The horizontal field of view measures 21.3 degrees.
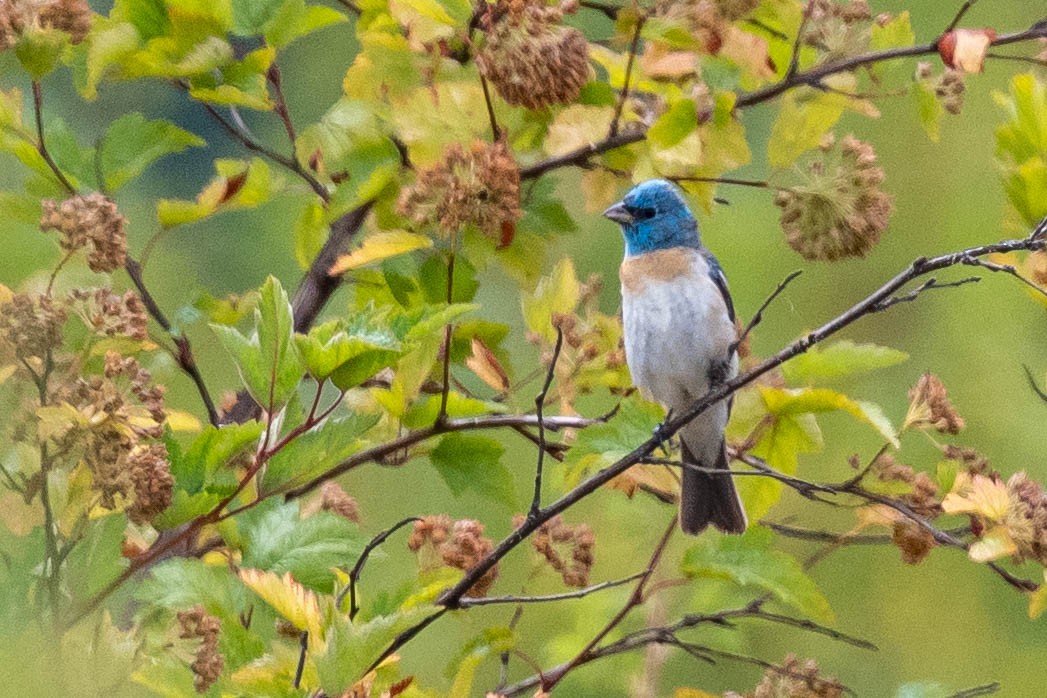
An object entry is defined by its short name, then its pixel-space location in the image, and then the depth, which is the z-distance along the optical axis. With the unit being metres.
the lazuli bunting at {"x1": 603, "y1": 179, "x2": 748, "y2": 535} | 6.79
